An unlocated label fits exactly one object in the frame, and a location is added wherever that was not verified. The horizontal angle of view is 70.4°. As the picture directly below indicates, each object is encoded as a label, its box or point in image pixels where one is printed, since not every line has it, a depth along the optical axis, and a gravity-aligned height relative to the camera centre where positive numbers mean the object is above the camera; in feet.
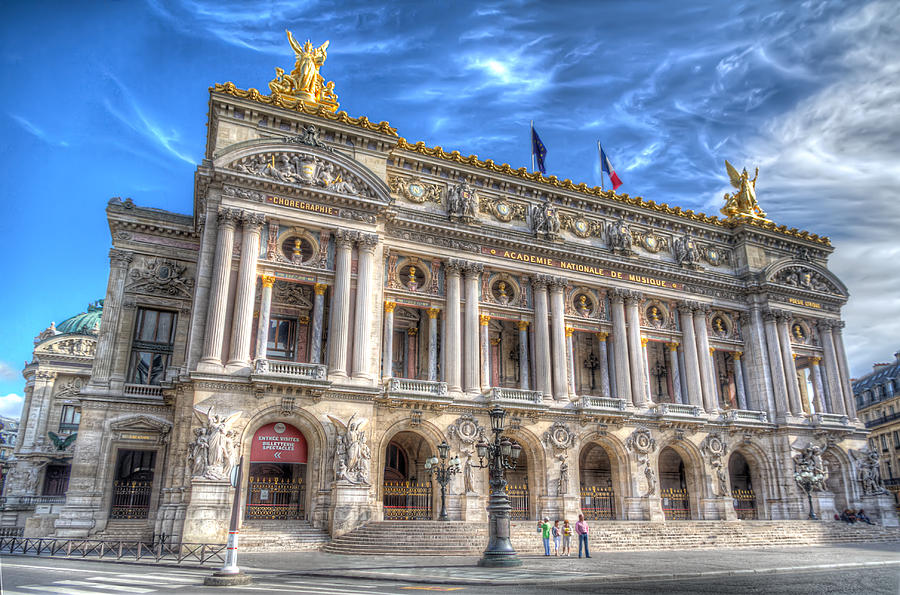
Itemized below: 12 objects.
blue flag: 143.24 +74.44
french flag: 144.66 +71.60
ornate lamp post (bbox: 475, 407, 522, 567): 66.54 -1.00
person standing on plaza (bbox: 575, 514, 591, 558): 79.87 -4.33
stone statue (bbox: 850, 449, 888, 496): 141.49 +5.12
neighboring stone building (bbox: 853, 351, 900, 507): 213.05 +28.60
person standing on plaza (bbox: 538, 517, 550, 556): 80.64 -4.87
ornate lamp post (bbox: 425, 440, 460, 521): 100.01 +3.92
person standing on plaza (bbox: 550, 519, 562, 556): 82.08 -4.87
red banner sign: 95.76 +6.85
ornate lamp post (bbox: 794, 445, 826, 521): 127.03 +4.91
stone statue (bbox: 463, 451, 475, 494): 107.86 +2.46
